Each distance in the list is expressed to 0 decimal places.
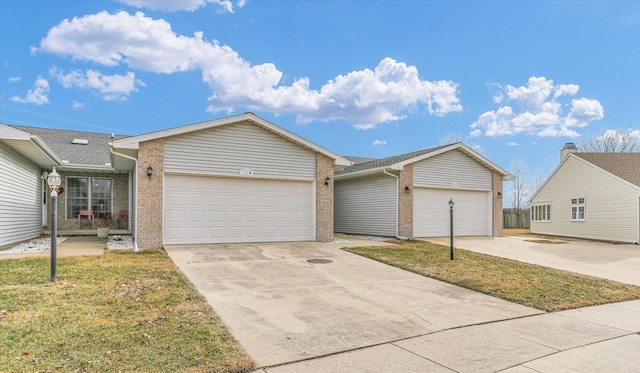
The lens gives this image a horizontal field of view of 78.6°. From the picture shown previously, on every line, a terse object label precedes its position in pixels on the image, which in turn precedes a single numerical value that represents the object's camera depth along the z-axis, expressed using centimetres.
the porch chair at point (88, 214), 1689
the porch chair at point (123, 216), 1747
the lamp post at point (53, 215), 674
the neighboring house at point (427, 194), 1598
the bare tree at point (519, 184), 3597
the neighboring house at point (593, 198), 1769
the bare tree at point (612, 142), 3372
